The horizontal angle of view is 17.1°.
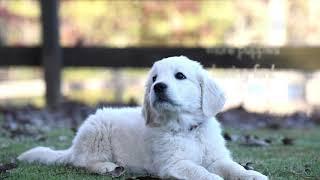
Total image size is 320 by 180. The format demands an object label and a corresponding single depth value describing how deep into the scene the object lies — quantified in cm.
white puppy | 706
